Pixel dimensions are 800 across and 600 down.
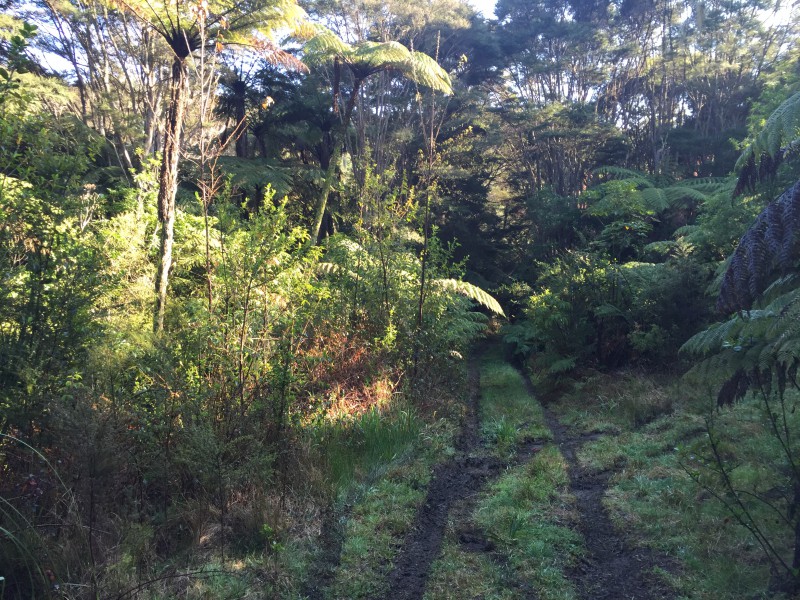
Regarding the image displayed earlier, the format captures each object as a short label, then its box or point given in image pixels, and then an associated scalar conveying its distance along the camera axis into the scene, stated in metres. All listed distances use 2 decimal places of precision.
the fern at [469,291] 11.05
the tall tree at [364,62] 12.19
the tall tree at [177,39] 7.30
